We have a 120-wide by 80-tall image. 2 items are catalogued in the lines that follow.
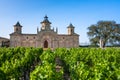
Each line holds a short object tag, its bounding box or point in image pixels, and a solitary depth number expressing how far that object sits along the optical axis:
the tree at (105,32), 33.38
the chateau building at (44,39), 30.12
